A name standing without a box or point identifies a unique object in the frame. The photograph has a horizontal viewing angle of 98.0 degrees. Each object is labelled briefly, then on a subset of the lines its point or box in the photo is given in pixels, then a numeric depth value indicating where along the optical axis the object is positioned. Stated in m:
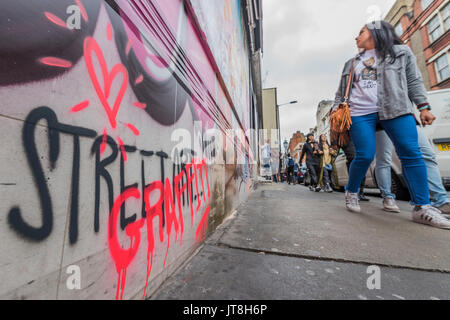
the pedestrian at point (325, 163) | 5.47
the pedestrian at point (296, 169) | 12.13
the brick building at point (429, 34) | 13.00
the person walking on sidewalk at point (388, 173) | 1.95
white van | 3.54
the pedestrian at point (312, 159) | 5.90
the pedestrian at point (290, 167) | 11.21
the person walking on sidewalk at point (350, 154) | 3.40
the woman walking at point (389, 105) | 1.91
